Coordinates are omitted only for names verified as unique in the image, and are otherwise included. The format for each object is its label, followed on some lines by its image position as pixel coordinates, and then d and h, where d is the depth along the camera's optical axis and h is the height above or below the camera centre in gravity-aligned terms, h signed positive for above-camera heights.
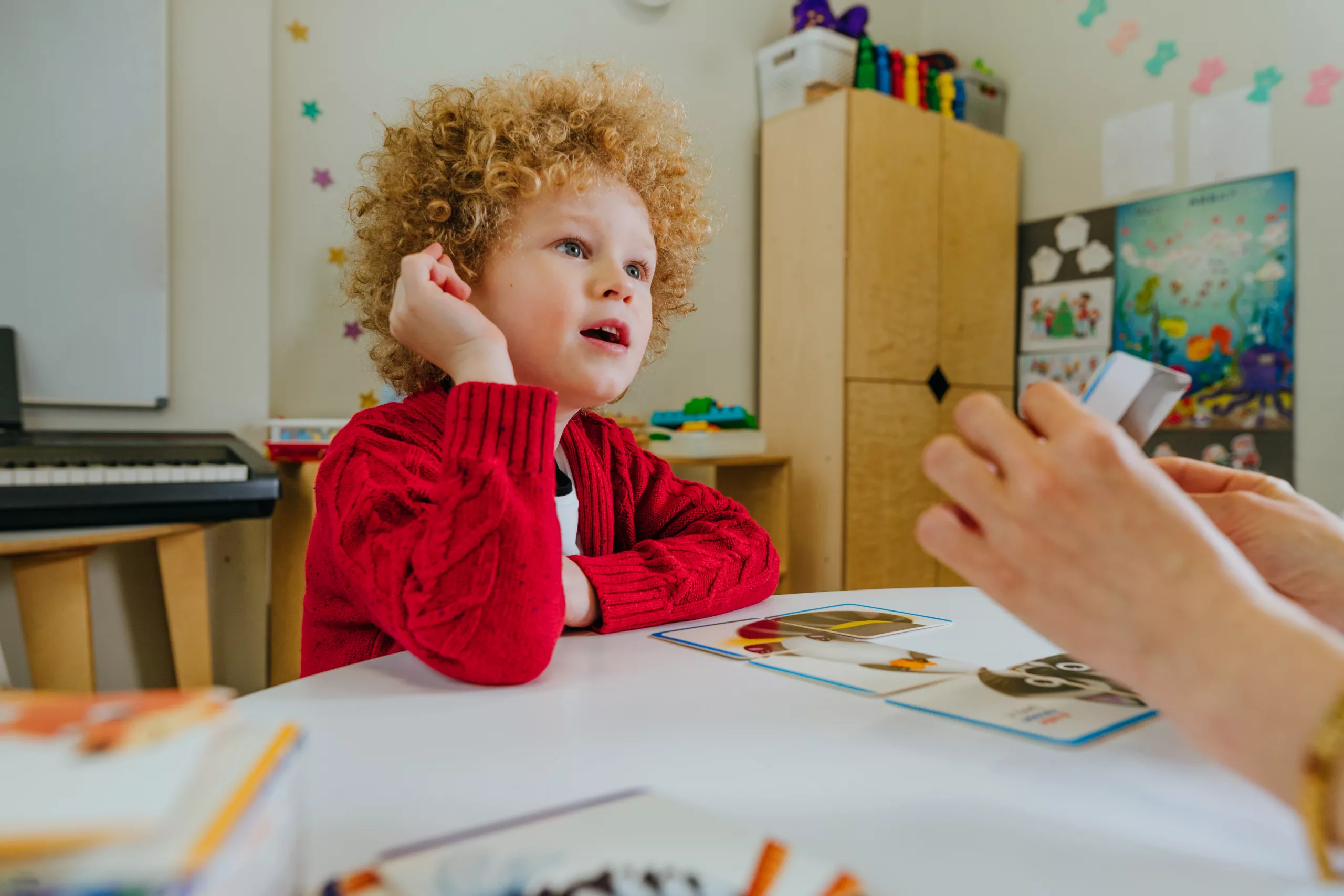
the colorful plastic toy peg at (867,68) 2.73 +1.05
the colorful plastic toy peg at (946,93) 2.87 +1.03
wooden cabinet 2.60 +0.33
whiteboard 1.75 +0.43
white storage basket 2.68 +1.07
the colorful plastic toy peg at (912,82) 2.80 +1.04
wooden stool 1.62 -0.35
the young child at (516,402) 0.67 +0.01
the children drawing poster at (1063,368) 2.92 +0.17
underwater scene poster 2.51 +0.37
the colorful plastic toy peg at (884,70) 2.76 +1.05
